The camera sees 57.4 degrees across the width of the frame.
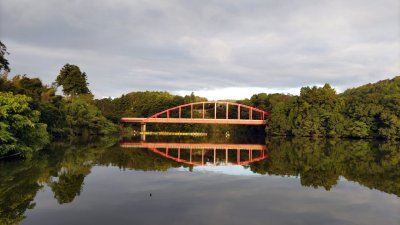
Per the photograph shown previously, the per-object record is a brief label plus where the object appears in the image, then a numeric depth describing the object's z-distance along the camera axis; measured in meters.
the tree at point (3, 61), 24.02
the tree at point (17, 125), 15.62
